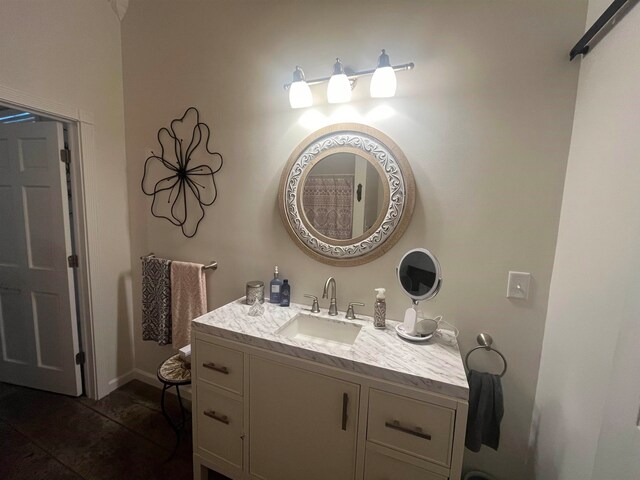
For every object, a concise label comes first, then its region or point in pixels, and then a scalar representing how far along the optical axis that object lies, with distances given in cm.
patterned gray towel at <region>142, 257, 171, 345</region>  194
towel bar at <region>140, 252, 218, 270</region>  183
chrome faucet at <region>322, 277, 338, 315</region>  147
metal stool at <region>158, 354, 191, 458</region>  159
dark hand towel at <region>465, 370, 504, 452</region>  111
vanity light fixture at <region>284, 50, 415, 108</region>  122
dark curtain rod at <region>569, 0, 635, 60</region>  80
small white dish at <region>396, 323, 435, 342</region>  118
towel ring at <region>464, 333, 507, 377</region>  121
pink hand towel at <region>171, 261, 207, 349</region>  183
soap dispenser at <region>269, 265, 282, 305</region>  161
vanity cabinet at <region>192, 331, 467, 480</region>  96
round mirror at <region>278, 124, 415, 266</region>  134
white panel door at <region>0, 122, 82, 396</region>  186
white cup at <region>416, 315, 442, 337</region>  121
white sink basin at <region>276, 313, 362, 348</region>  140
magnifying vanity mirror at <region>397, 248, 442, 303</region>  114
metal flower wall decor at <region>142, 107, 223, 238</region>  182
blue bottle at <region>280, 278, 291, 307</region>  159
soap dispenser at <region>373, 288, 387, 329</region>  133
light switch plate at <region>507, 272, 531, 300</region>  119
